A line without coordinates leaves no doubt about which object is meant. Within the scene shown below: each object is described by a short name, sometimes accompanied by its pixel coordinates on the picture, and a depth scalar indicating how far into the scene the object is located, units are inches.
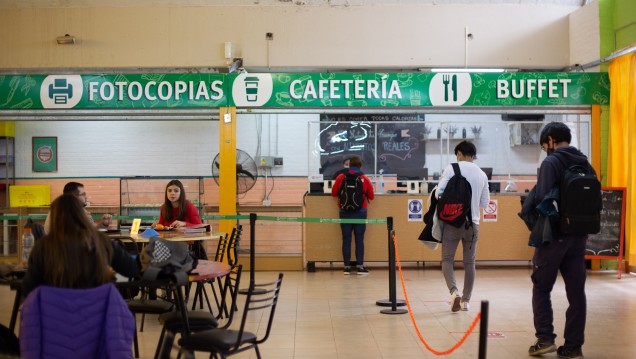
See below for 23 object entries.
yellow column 420.5
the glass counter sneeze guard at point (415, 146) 483.8
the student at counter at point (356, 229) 402.9
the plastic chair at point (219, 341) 144.3
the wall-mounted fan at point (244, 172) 432.8
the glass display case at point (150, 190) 484.5
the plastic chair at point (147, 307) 186.4
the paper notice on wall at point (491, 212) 418.6
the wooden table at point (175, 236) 246.4
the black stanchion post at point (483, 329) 127.3
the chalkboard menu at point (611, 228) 383.6
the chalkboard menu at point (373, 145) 500.7
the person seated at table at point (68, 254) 132.6
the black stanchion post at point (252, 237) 314.0
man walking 273.4
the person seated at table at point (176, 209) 293.9
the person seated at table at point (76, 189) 256.7
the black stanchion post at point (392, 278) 276.5
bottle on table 227.5
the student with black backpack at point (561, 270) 203.0
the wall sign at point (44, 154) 518.9
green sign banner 419.5
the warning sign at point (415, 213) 418.9
